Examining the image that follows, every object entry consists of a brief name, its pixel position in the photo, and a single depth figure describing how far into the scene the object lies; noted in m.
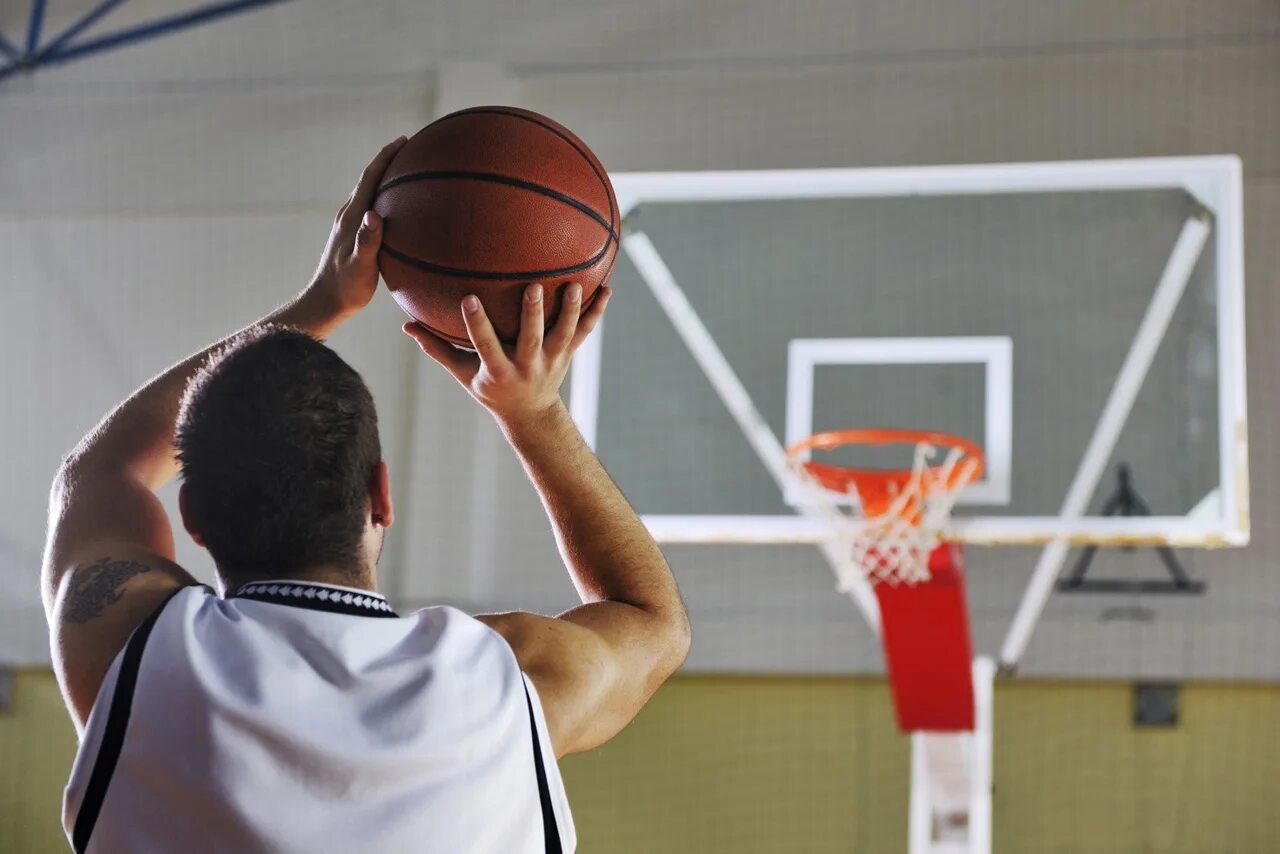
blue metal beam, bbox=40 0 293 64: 7.30
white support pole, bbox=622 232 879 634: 5.55
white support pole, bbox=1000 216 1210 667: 5.46
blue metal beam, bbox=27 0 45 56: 7.45
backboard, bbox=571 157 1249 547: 5.62
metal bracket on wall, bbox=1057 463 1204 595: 6.24
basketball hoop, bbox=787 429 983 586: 4.39
